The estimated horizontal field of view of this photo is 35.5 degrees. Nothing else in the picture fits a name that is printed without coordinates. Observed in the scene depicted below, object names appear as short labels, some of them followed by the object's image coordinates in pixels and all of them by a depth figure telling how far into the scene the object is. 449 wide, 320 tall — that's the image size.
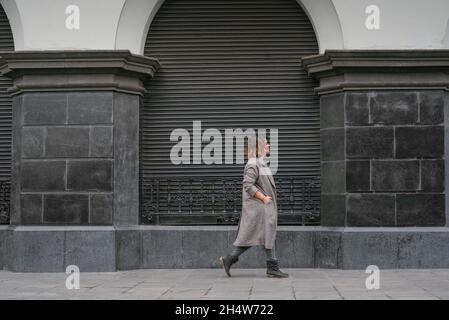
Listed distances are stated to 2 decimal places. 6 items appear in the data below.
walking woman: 10.09
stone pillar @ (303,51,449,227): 11.25
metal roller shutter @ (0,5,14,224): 12.52
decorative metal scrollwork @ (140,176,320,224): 11.95
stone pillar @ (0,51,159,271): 11.30
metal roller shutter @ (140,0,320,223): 12.23
